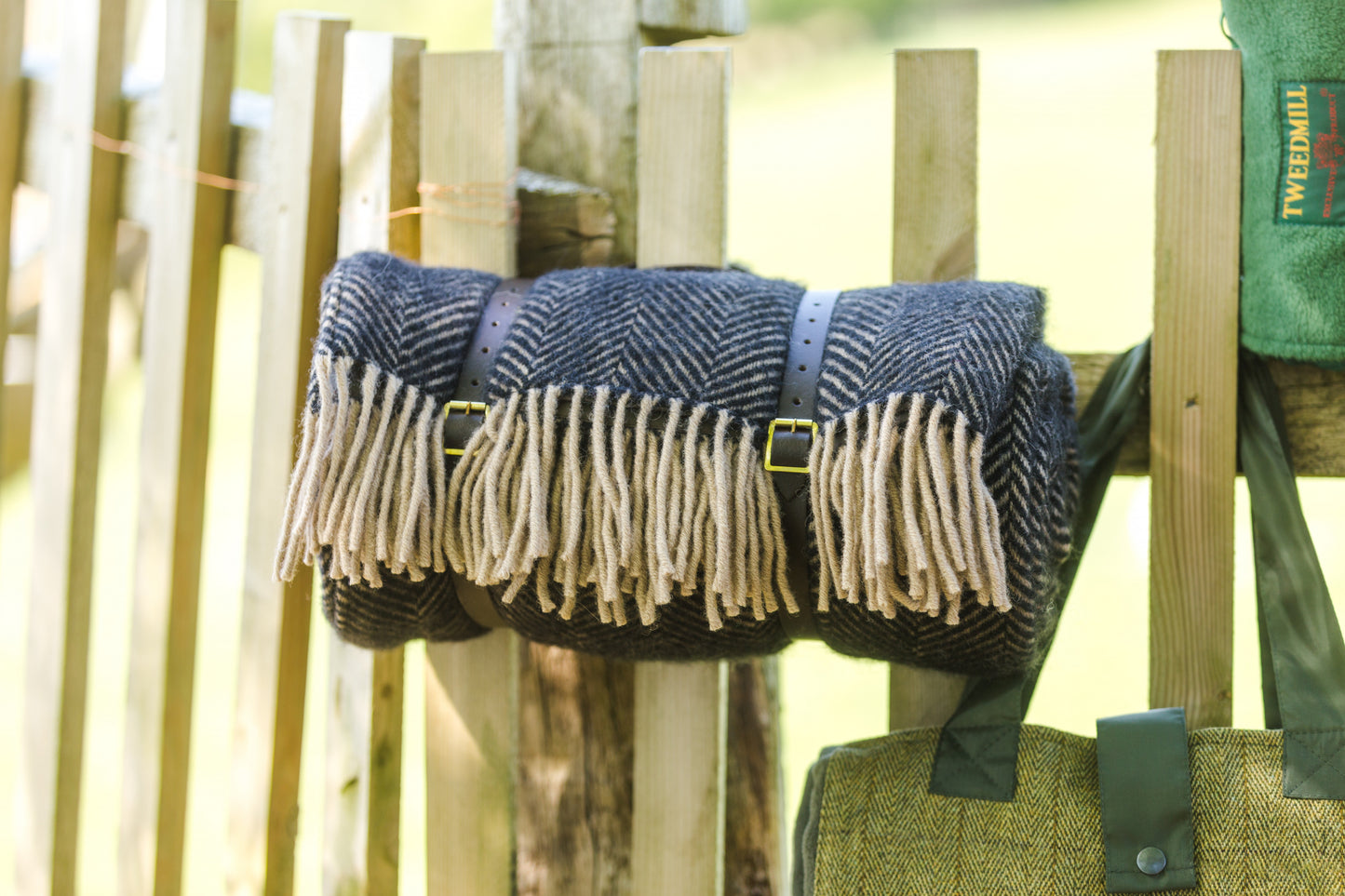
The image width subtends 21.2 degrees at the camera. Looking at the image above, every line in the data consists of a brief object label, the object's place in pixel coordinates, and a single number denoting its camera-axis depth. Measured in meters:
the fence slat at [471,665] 2.07
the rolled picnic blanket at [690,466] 1.83
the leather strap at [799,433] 1.86
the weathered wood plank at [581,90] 2.11
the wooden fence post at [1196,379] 1.99
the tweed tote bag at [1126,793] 1.89
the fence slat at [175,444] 2.16
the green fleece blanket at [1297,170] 1.93
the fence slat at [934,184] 2.02
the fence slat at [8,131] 2.26
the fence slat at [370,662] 2.09
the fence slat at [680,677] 2.04
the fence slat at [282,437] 2.11
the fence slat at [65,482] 2.23
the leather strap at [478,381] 1.91
